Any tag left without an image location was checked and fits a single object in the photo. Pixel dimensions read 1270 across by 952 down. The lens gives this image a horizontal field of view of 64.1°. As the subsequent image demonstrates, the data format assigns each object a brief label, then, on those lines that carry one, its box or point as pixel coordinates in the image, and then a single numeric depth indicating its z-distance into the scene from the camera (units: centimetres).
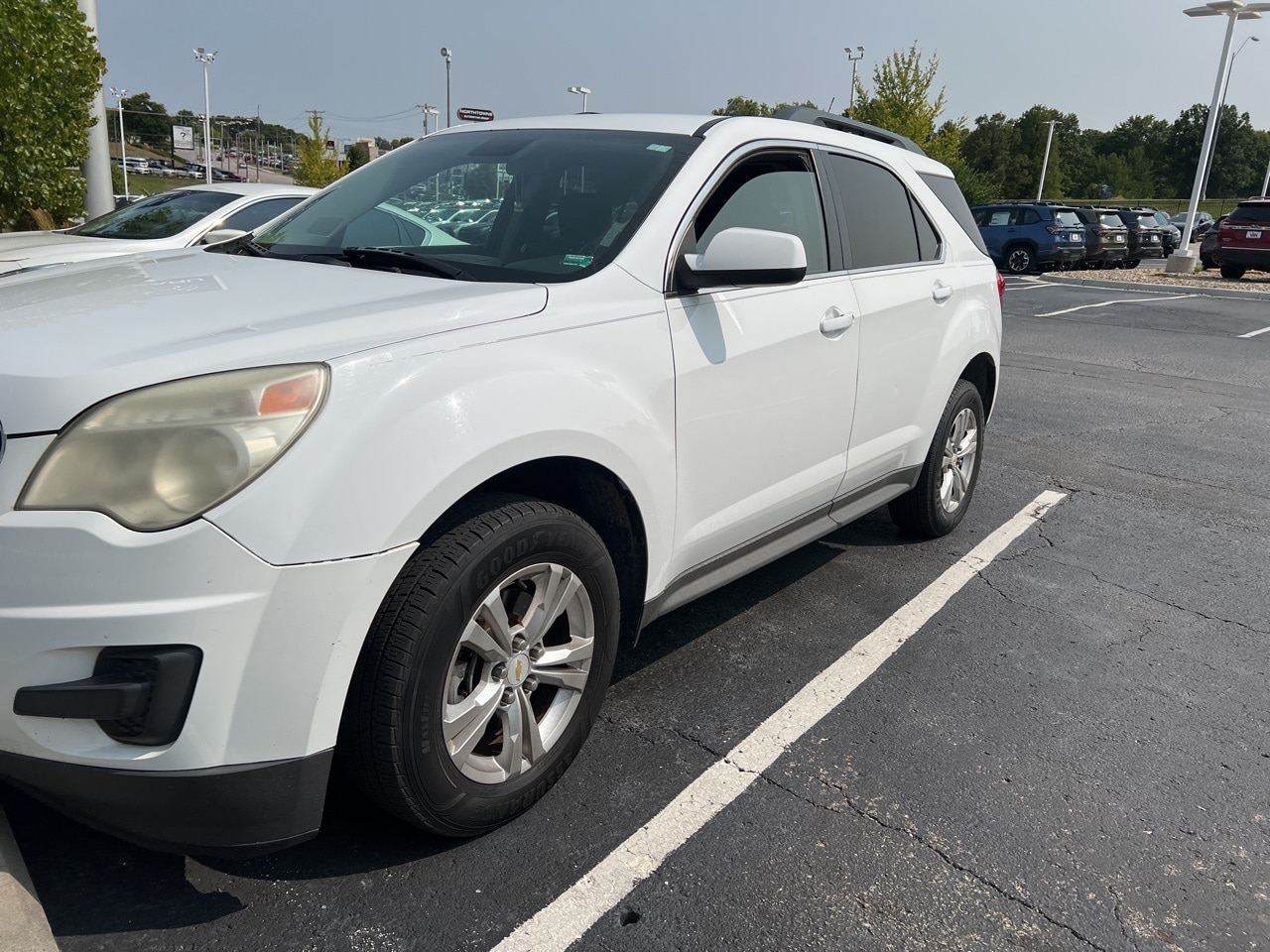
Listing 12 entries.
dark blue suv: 2369
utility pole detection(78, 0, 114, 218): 1151
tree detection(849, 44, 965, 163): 3597
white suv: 184
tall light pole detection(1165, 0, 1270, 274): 2452
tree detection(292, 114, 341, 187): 5298
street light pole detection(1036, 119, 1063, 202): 7700
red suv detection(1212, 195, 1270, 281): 2231
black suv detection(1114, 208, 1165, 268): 2842
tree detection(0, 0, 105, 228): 1039
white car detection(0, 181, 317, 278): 774
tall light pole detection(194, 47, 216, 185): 7637
